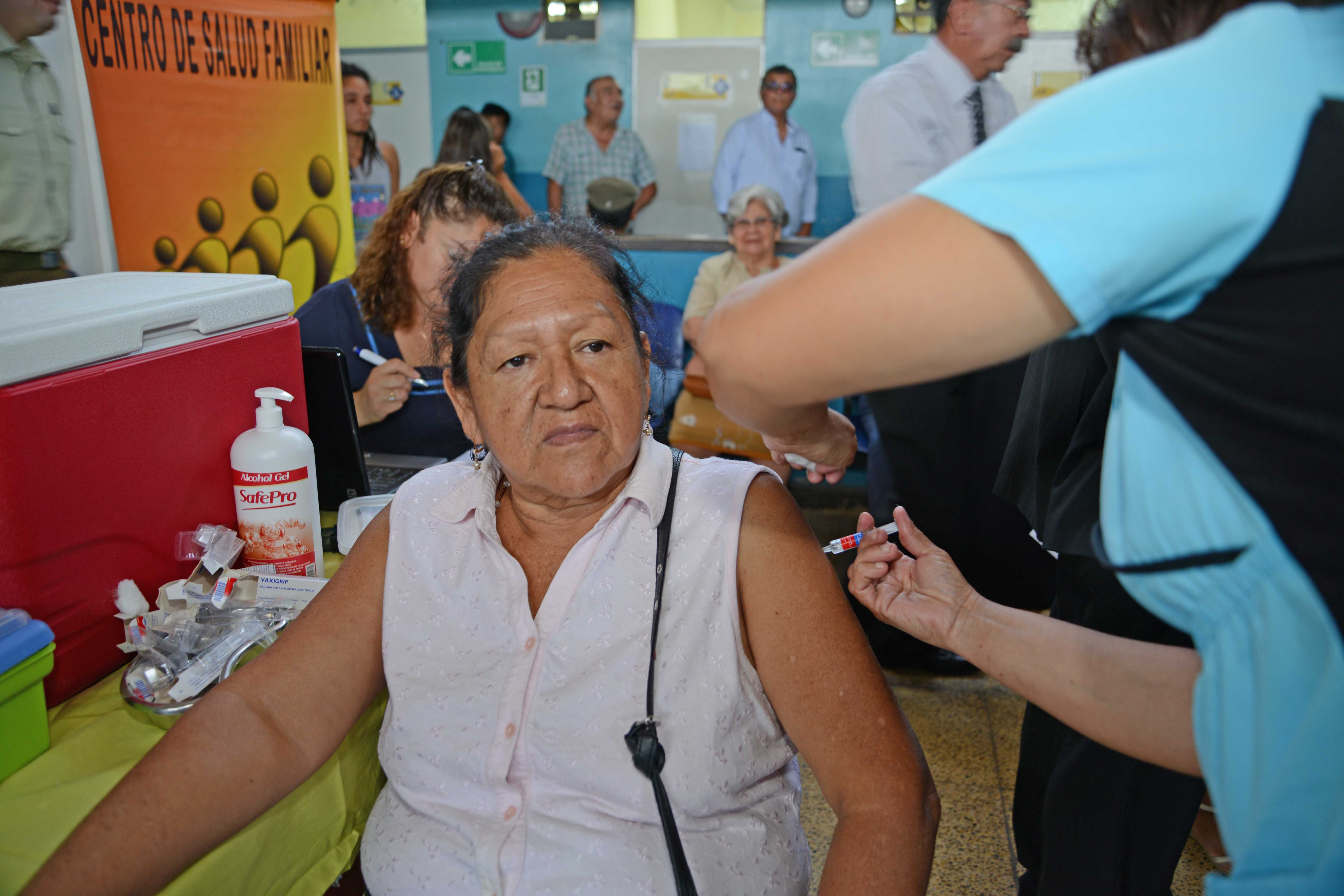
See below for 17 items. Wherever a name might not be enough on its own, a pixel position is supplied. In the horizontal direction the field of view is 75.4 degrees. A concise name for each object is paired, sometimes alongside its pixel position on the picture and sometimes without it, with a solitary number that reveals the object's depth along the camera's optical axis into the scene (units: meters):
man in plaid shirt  7.48
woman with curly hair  2.78
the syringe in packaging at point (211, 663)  1.30
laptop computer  1.88
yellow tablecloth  1.09
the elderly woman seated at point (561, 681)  1.18
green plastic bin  1.11
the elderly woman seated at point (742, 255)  4.89
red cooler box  1.19
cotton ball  1.34
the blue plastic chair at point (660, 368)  1.70
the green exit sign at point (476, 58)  7.68
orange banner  2.78
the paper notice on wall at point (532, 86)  7.69
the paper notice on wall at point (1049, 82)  6.57
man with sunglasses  7.01
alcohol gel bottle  1.53
